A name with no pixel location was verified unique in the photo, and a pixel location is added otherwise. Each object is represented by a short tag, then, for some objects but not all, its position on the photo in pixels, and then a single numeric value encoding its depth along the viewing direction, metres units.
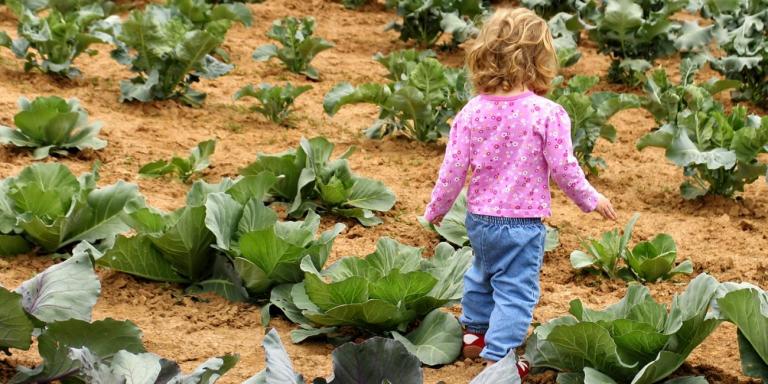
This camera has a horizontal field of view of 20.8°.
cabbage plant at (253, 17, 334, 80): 16.46
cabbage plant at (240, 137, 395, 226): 10.41
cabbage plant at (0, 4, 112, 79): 14.47
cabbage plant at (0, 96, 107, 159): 11.64
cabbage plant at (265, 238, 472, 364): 7.60
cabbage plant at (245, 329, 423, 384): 6.23
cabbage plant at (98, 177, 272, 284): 8.43
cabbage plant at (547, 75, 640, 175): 11.99
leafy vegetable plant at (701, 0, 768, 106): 15.61
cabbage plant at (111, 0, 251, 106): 13.53
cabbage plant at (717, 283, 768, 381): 6.64
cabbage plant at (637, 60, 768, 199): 11.28
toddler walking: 7.33
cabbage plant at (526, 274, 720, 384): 6.85
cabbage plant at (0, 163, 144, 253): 8.91
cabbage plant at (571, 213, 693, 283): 9.37
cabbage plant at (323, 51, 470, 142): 12.58
